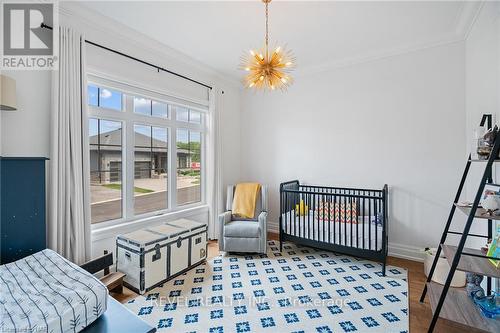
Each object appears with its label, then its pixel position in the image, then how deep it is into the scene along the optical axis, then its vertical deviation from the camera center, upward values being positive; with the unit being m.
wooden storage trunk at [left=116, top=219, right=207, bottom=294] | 2.26 -0.92
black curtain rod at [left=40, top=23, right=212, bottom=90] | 2.08 +1.21
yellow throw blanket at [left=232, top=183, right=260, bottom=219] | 3.47 -0.53
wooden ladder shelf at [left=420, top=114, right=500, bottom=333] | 1.45 -0.83
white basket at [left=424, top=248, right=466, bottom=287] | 2.33 -1.09
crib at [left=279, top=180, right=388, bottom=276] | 2.66 -0.71
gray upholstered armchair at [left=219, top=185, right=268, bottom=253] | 3.04 -0.92
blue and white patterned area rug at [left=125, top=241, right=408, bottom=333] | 1.83 -1.22
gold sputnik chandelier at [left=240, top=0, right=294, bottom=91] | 1.94 +0.79
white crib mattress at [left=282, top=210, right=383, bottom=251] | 2.66 -0.80
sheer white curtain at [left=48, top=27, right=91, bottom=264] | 2.07 +0.05
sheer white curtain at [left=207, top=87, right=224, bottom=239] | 3.72 +0.00
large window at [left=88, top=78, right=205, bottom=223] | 2.64 +0.14
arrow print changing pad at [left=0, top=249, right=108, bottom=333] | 1.06 -0.68
